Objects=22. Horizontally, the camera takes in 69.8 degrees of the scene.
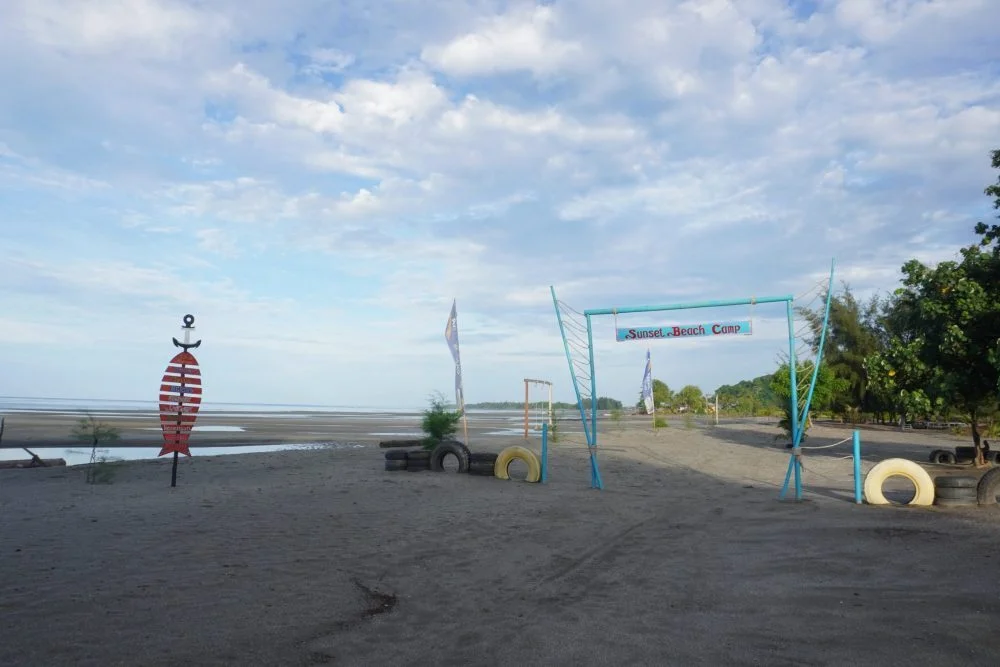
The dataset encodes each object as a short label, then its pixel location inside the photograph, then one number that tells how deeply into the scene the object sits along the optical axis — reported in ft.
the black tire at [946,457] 67.41
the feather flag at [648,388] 127.13
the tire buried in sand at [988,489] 36.86
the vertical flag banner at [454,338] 60.54
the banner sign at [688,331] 40.86
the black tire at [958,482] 37.45
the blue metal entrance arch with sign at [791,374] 40.45
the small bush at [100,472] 47.51
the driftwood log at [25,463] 55.98
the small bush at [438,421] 61.82
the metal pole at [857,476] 39.65
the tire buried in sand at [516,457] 50.37
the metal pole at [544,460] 50.04
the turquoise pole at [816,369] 39.03
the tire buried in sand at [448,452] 53.16
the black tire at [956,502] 37.42
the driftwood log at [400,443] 63.31
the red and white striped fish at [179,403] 43.21
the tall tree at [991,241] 54.29
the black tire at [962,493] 37.42
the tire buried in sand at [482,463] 52.65
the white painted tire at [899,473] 38.40
